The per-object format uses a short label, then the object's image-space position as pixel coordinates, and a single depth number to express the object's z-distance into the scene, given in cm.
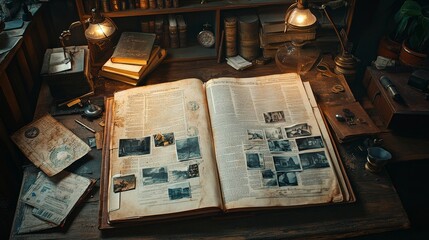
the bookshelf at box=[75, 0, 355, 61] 170
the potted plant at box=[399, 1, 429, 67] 164
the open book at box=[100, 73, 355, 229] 120
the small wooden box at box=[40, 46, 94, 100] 158
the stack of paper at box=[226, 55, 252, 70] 184
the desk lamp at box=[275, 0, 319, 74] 177
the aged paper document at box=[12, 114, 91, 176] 133
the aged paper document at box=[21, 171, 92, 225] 119
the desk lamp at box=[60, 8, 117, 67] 143
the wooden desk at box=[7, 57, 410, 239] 116
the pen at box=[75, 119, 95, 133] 150
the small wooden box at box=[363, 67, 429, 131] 144
